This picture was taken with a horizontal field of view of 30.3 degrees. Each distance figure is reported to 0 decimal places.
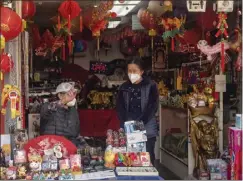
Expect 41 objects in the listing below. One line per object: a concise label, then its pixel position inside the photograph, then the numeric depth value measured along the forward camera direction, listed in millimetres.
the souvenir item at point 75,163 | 3336
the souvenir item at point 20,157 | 3381
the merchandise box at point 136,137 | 3572
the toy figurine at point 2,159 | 3420
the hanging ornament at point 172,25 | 5922
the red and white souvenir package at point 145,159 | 3426
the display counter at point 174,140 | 5973
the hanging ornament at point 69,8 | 5070
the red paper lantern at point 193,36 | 6004
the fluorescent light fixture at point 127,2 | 6336
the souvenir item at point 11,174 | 3232
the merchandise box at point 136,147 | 3564
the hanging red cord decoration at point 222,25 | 4510
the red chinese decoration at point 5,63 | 3652
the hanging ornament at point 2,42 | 3454
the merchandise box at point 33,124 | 5271
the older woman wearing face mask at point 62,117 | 4152
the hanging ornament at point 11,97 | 3703
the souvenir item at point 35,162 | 3293
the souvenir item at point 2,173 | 3270
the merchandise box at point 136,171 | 3242
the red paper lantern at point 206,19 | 5621
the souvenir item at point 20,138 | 3660
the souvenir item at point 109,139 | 3617
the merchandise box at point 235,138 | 4031
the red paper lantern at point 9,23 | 3535
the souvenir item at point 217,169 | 4746
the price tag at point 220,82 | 5316
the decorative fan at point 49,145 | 3482
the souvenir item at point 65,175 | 3213
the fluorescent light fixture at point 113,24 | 7816
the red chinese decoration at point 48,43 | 7662
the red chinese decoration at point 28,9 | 5036
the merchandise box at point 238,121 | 4073
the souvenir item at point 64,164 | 3317
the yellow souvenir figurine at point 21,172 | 3238
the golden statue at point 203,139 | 5188
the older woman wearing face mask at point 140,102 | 4484
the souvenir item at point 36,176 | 3199
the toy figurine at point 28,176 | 3215
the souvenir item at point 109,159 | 3440
